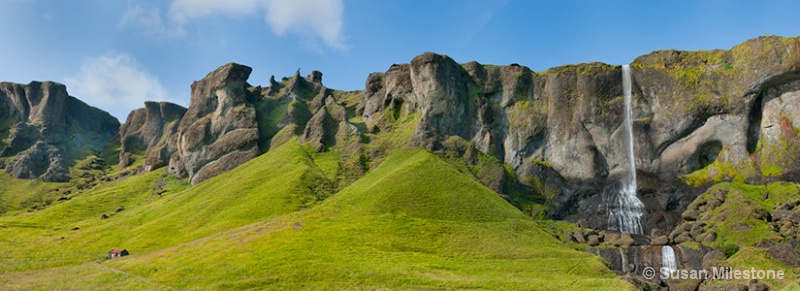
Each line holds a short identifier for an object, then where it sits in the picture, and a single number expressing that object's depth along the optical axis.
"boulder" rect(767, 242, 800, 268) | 71.69
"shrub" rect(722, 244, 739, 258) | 78.50
